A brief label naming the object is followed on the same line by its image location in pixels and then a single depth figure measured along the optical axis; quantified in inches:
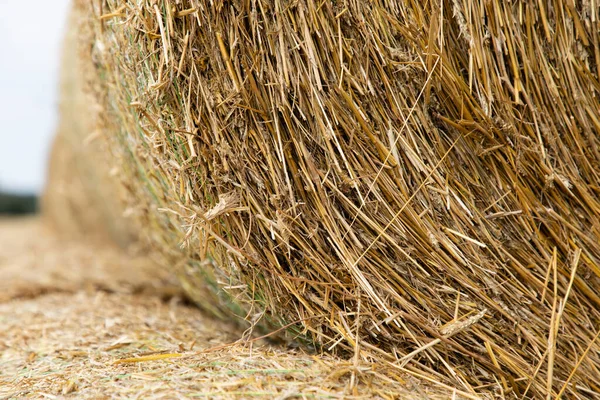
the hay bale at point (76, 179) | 154.1
